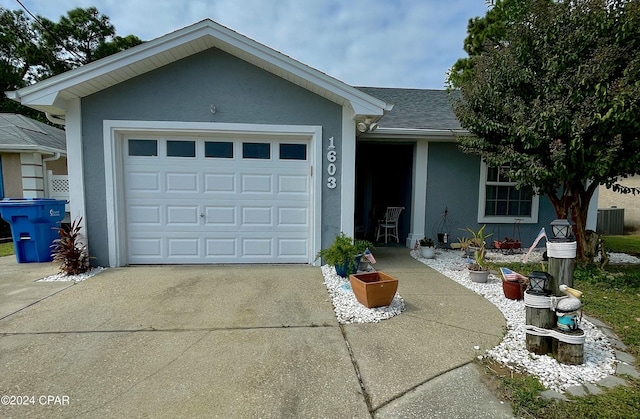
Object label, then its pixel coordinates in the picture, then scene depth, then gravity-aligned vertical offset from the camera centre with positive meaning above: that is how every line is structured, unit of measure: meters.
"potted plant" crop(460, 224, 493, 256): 6.37 -1.12
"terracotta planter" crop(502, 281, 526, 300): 4.02 -1.24
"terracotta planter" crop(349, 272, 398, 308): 3.57 -1.14
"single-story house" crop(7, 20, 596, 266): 5.04 +0.79
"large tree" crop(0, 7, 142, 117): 19.14 +9.95
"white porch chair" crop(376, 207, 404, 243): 8.10 -0.77
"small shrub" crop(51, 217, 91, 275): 4.91 -1.00
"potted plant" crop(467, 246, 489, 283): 4.80 -1.20
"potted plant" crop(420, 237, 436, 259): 6.40 -1.12
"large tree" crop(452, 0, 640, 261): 4.22 +1.49
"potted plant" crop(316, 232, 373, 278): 4.75 -0.96
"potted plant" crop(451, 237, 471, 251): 6.29 -1.04
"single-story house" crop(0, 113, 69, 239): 8.35 +0.64
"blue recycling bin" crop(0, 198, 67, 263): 5.38 -0.58
